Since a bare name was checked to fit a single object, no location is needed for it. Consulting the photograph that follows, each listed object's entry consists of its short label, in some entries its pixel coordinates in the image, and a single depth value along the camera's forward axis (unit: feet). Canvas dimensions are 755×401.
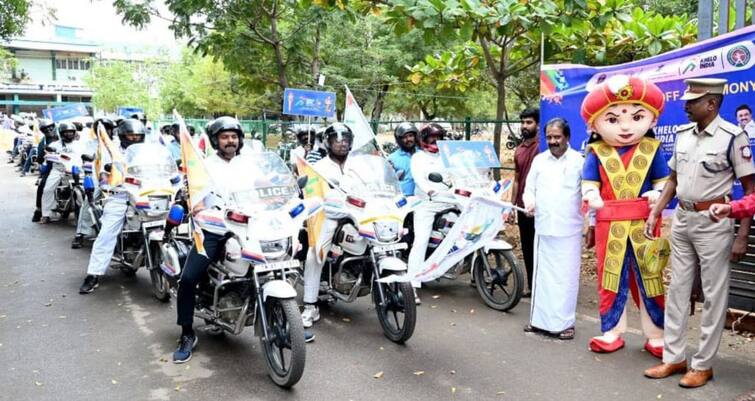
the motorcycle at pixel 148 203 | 20.95
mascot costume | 15.14
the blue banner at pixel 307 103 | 36.96
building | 208.74
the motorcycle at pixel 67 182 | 31.40
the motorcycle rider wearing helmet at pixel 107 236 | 21.70
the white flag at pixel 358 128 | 18.39
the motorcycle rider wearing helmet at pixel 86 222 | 28.12
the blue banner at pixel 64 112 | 40.86
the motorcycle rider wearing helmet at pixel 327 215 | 17.60
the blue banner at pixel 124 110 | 54.48
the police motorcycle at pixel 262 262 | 13.71
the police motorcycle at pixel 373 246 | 16.41
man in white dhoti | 16.49
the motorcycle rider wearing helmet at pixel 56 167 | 33.30
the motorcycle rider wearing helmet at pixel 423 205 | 20.97
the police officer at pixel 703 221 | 13.09
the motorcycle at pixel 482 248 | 19.45
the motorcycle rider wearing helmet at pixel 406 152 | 22.97
